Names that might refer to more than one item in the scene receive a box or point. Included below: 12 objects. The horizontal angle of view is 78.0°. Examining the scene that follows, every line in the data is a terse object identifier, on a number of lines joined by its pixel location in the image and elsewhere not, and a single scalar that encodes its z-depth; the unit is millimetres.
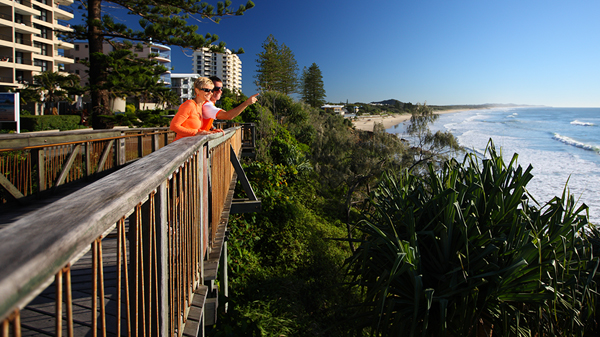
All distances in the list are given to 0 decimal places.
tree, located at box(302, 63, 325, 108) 71688
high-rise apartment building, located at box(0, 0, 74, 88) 36469
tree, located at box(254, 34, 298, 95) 55781
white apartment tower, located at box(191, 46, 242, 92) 118875
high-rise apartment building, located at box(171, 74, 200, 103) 90125
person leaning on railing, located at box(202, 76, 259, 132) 3123
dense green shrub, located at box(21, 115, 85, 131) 25694
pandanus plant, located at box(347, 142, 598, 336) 3240
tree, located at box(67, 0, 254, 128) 10562
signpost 10867
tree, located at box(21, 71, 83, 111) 36062
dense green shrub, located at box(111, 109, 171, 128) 11776
